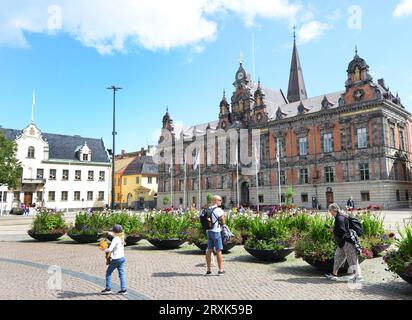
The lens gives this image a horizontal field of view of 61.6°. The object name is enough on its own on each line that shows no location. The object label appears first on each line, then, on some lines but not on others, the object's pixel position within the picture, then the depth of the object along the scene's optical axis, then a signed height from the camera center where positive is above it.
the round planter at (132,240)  14.77 -1.50
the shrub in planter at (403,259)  7.04 -1.23
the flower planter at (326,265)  8.72 -1.60
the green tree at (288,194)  42.44 +1.02
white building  51.34 +5.36
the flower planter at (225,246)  12.46 -1.53
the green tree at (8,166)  35.69 +4.30
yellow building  71.69 +4.52
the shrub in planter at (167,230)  13.47 -1.04
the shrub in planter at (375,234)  10.53 -1.02
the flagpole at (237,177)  52.84 +3.98
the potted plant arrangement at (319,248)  8.74 -1.19
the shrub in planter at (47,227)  16.39 -1.00
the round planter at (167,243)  13.43 -1.51
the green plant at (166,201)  62.22 +0.59
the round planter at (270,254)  10.52 -1.55
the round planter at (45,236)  16.41 -1.42
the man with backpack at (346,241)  8.02 -0.91
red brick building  41.97 +7.65
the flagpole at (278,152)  48.72 +7.35
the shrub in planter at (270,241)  10.56 -1.18
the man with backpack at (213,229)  8.95 -0.66
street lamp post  28.53 +8.13
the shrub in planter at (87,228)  15.48 -1.02
